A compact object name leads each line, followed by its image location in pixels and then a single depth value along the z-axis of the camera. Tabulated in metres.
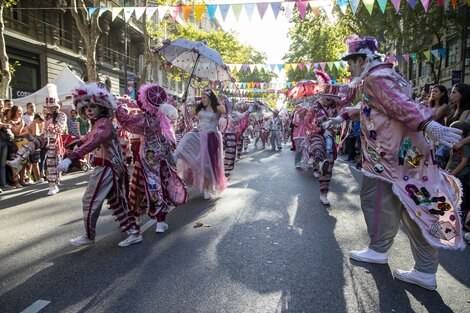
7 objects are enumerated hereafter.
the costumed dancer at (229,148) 8.39
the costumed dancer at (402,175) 3.07
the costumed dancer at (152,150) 4.51
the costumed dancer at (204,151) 6.62
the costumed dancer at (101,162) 4.03
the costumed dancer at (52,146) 7.86
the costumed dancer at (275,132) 19.06
